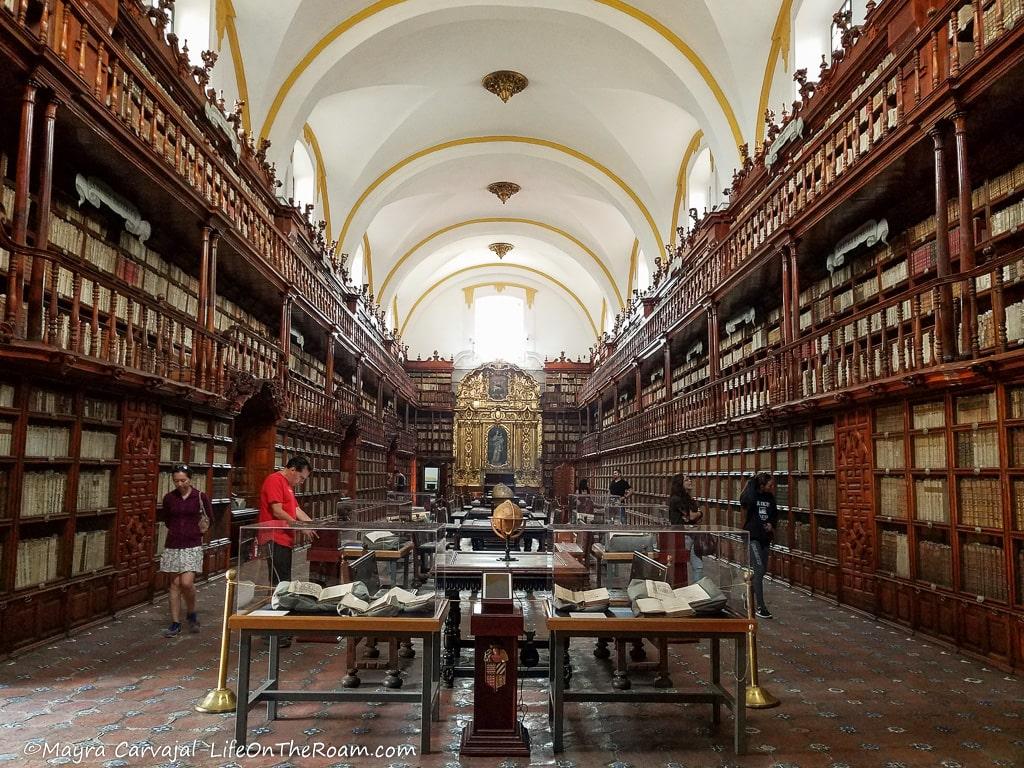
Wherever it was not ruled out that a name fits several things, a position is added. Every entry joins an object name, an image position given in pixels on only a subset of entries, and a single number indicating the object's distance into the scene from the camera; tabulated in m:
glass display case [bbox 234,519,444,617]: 3.78
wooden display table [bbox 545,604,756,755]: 3.63
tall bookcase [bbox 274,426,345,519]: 12.80
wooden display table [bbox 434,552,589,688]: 4.93
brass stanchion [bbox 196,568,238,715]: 4.14
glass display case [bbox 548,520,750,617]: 3.78
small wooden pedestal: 3.64
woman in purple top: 6.16
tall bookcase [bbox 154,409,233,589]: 8.41
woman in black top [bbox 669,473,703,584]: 7.73
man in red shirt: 6.00
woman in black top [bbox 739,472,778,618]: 7.10
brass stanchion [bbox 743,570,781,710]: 4.34
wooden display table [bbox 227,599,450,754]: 3.65
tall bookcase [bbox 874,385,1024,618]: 5.39
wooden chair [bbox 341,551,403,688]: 4.00
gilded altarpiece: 29.89
